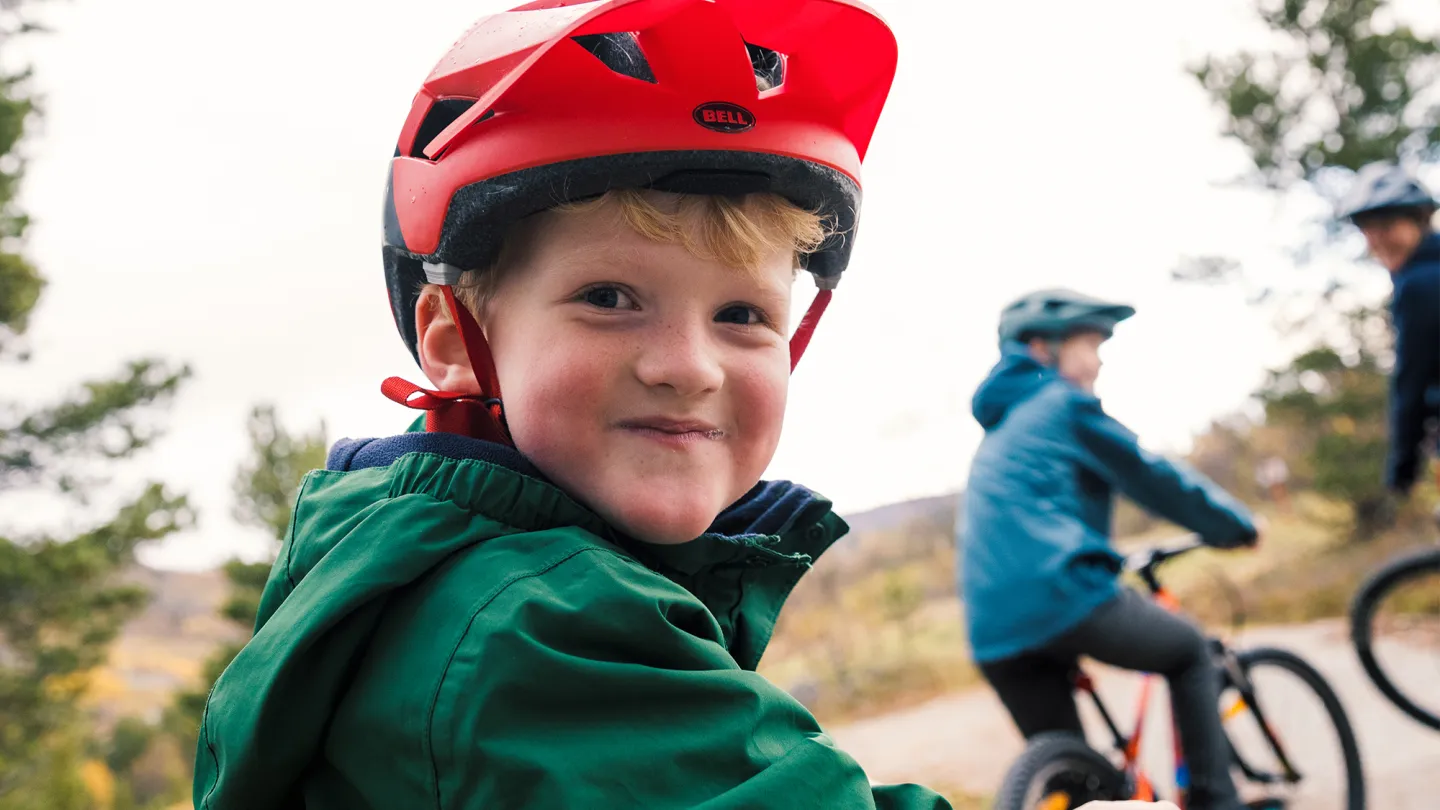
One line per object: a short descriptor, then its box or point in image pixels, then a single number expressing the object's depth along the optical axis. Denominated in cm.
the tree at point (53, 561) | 975
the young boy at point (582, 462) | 104
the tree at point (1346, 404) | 1225
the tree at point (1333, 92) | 1211
